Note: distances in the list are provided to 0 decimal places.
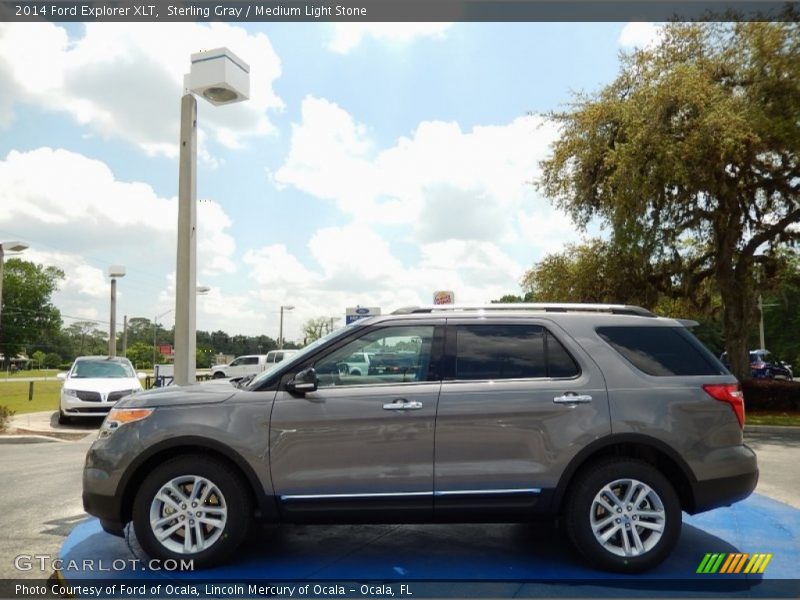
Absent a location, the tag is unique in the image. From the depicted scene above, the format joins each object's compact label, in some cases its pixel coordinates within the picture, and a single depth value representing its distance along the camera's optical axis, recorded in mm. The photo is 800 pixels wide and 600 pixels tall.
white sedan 15422
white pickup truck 38750
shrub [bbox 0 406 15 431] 14328
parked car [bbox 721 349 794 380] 37312
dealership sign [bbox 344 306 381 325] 18184
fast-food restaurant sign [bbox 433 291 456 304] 15328
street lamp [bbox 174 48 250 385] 8383
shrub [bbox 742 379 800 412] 18969
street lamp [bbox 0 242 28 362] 21397
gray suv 4660
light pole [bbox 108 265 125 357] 24672
